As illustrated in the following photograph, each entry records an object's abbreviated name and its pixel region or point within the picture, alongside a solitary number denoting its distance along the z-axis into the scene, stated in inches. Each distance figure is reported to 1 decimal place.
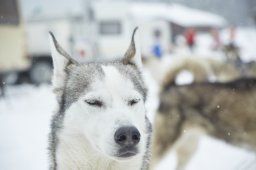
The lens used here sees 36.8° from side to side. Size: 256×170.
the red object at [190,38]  929.5
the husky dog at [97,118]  89.2
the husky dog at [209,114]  168.4
